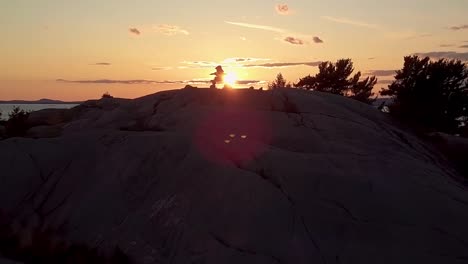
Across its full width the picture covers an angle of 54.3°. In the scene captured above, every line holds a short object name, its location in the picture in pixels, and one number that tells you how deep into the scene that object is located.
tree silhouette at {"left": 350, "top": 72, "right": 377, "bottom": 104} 60.25
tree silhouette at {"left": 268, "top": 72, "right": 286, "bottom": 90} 65.12
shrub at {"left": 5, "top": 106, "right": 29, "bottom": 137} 21.27
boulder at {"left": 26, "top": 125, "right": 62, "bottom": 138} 17.96
